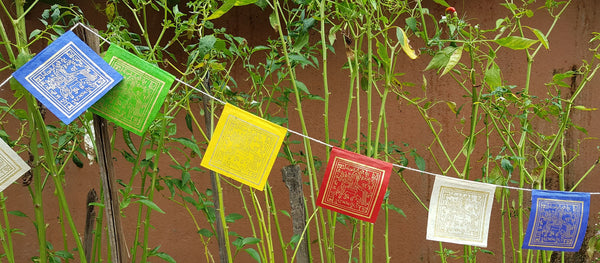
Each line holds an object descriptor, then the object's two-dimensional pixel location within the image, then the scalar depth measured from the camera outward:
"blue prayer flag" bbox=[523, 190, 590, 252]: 1.61
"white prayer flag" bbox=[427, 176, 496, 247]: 1.58
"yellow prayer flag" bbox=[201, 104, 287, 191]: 1.41
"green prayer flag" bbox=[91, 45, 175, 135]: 1.34
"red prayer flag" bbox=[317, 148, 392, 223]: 1.50
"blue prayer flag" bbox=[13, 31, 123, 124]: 1.29
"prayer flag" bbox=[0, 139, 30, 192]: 1.35
